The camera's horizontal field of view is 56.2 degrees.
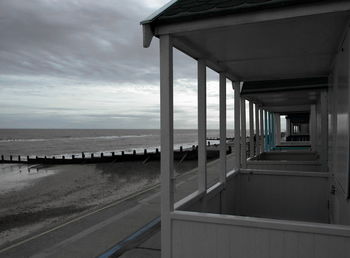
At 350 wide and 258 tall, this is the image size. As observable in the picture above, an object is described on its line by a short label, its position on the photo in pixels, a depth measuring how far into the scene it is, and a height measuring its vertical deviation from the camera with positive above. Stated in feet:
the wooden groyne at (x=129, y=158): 115.75 -8.64
